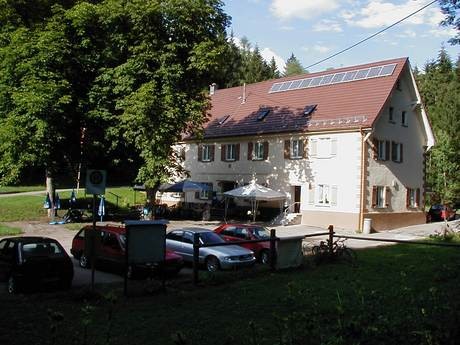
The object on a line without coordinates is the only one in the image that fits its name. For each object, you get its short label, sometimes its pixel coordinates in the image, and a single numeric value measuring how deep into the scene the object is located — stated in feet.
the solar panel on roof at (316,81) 126.52
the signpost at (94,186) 37.37
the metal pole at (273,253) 47.85
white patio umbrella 105.91
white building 105.70
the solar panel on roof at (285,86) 133.59
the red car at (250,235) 61.72
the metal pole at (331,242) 50.72
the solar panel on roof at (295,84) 131.44
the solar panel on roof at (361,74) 117.60
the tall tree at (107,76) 85.20
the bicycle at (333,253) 50.57
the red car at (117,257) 47.90
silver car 54.24
